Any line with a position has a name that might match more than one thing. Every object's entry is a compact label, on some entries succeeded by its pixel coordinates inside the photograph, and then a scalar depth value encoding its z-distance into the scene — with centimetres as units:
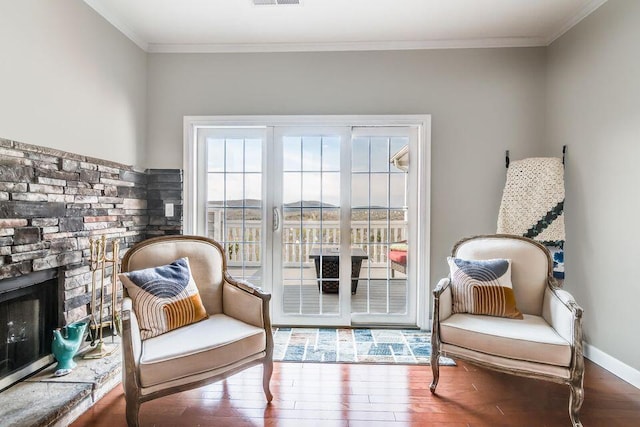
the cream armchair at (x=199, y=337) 167
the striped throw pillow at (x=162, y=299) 193
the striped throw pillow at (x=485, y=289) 221
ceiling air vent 250
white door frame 311
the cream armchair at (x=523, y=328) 182
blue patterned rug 260
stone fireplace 187
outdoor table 325
